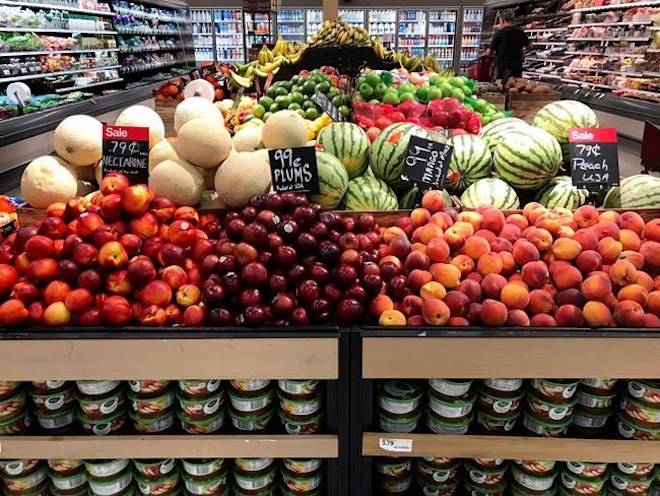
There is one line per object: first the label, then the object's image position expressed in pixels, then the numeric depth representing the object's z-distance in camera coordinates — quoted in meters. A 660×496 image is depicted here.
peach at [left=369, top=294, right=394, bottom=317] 1.42
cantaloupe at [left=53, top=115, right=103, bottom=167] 1.89
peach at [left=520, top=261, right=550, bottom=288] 1.44
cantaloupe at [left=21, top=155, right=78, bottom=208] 1.82
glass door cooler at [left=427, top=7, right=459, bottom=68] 12.82
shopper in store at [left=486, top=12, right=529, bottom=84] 8.66
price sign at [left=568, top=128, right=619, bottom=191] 1.89
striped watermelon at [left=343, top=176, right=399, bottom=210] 1.97
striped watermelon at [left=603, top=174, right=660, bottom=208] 1.91
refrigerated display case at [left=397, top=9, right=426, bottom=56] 12.70
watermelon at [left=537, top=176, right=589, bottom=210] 2.02
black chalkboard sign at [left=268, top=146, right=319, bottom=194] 1.68
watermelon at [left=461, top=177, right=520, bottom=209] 1.97
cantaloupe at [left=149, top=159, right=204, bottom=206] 1.73
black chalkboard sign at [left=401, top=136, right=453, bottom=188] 1.81
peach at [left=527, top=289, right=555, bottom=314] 1.42
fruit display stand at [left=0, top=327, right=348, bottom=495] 1.35
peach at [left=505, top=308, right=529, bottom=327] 1.39
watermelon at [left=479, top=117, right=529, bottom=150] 2.19
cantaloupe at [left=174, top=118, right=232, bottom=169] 1.80
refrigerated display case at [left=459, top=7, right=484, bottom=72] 13.48
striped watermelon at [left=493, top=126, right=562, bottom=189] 2.04
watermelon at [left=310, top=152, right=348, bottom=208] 1.89
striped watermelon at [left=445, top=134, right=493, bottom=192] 2.09
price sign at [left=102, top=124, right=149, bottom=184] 1.80
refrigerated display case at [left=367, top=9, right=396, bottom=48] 12.67
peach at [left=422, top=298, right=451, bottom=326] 1.38
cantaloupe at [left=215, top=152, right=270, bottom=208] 1.73
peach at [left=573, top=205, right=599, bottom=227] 1.61
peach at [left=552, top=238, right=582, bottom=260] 1.49
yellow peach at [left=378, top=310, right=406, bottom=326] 1.38
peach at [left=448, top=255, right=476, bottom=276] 1.51
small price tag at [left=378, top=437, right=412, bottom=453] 1.45
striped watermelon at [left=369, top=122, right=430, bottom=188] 2.07
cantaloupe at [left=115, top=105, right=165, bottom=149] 2.03
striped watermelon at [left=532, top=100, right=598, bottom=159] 2.29
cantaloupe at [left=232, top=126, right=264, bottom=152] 2.06
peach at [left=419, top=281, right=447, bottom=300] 1.42
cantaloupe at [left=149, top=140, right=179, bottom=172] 1.88
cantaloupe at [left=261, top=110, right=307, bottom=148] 1.92
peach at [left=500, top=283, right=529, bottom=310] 1.40
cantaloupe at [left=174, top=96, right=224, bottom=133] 2.16
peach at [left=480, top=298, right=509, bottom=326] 1.37
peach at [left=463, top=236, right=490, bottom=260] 1.52
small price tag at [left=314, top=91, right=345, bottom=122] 2.48
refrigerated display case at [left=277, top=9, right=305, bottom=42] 13.01
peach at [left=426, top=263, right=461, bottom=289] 1.46
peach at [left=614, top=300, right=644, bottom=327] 1.36
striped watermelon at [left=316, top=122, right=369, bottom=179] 2.14
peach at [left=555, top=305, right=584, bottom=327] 1.38
